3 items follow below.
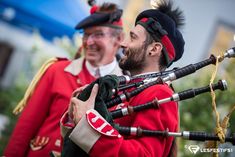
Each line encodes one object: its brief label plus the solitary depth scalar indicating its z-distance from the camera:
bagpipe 4.48
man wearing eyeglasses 6.62
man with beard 4.32
